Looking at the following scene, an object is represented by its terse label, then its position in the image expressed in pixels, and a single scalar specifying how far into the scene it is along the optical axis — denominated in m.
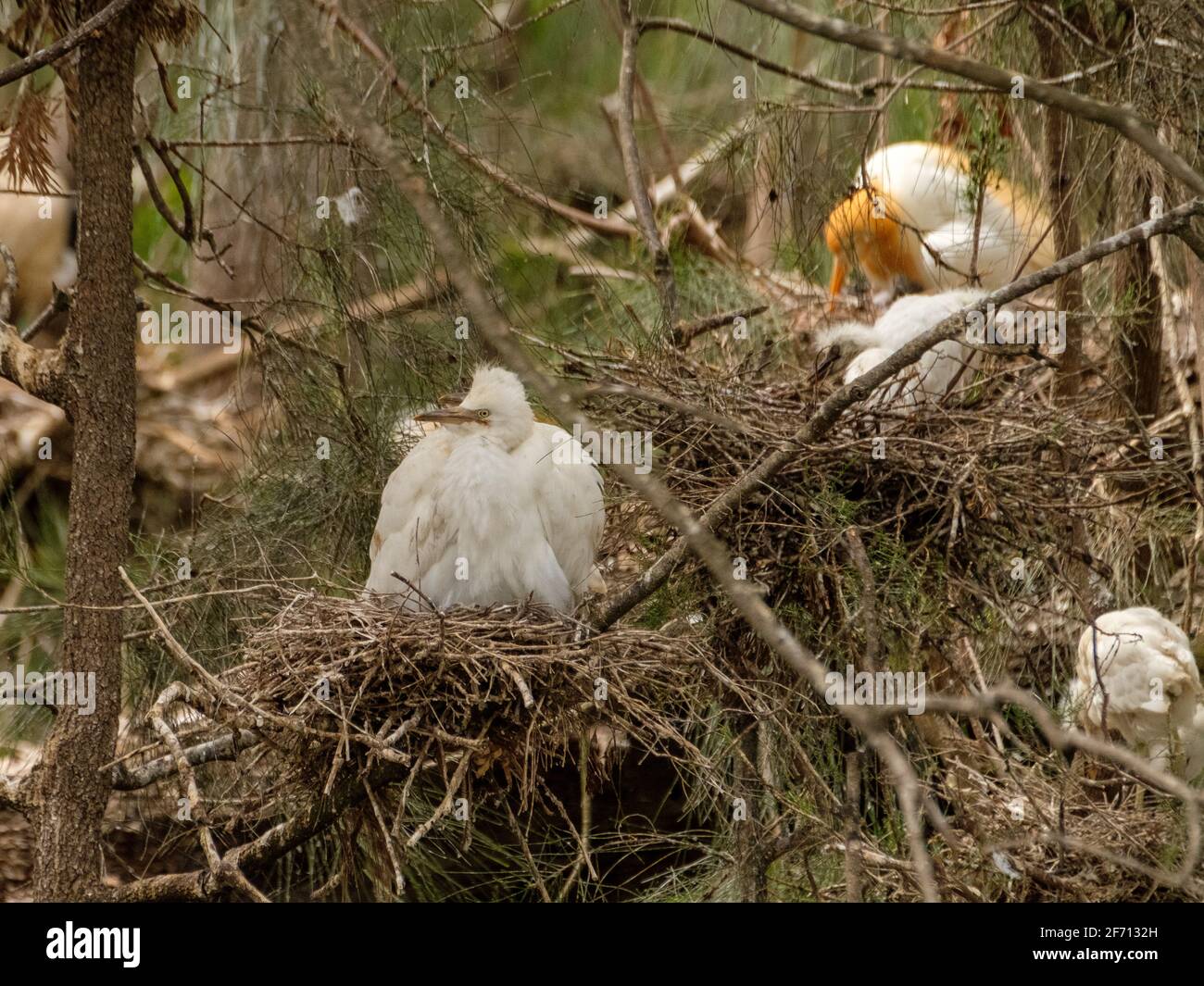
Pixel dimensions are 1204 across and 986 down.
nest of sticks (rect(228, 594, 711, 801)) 5.72
